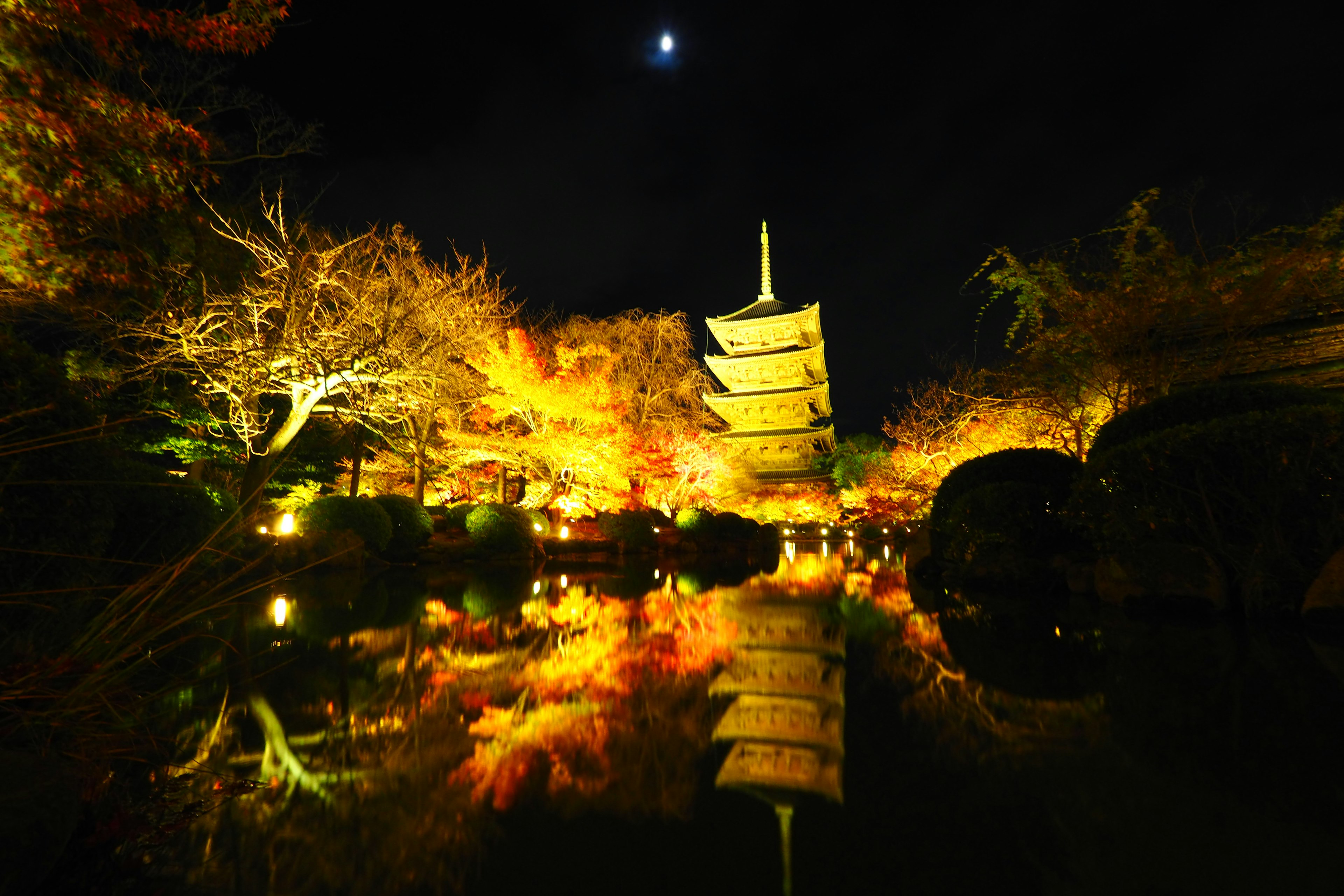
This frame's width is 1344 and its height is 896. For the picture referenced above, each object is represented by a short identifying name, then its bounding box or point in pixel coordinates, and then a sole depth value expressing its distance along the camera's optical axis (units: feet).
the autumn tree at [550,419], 45.37
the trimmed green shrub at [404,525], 38.01
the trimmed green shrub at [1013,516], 23.62
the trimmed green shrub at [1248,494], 14.39
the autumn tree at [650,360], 56.18
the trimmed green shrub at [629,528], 50.14
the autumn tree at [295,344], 27.61
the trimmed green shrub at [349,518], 33.45
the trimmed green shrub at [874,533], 88.33
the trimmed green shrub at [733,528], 59.16
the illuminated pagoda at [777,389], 92.22
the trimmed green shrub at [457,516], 46.24
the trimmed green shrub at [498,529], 41.70
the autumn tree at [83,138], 15.02
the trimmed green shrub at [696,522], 56.49
